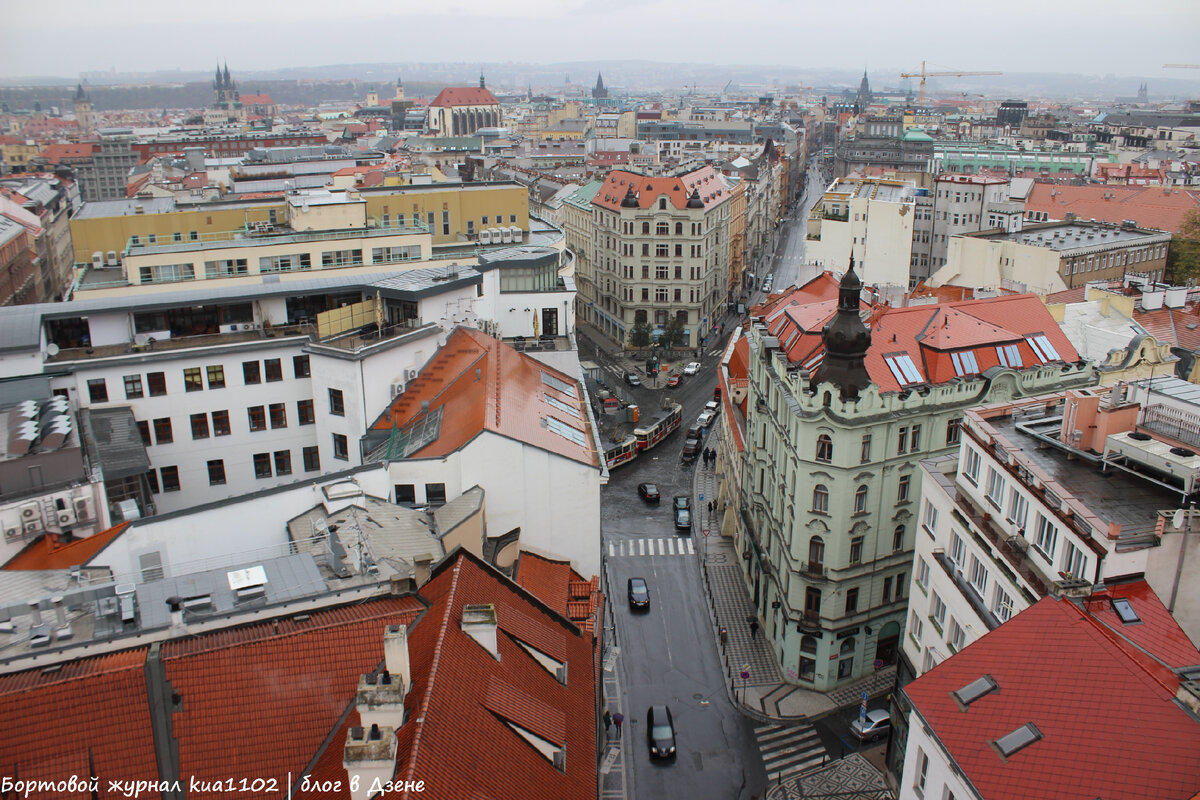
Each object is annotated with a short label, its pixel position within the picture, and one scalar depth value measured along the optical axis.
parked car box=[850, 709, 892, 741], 51.38
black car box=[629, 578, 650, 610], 66.81
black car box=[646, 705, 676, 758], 51.03
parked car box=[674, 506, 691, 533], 79.00
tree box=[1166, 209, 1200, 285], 102.06
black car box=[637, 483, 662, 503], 83.69
